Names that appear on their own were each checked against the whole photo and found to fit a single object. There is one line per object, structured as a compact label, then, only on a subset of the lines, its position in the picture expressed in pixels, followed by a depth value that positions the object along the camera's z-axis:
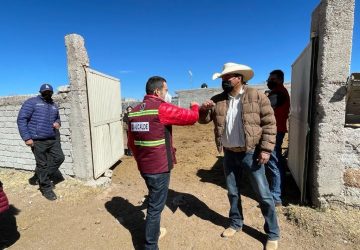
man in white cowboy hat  3.14
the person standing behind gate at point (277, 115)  4.36
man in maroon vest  3.12
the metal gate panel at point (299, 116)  4.13
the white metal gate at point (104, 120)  5.93
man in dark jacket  5.09
